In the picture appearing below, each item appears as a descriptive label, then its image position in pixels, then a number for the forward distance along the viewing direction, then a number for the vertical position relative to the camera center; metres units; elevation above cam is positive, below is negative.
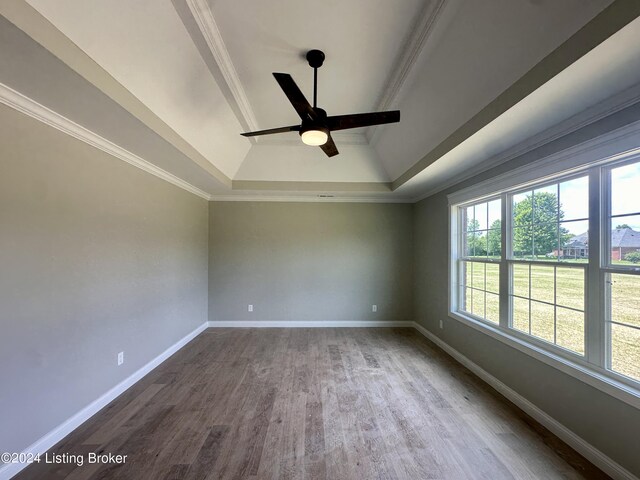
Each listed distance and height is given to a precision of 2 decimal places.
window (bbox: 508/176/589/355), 2.03 -0.17
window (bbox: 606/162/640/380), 1.68 -0.19
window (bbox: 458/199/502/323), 3.00 -0.22
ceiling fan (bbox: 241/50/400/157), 1.90 +0.92
